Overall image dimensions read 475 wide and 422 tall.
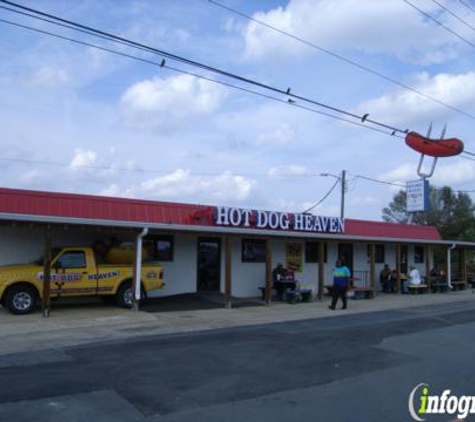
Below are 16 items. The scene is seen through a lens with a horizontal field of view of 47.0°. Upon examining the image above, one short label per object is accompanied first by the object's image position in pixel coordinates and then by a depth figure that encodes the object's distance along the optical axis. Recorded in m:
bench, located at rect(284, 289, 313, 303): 20.09
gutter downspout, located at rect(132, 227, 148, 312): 15.99
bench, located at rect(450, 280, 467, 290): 29.01
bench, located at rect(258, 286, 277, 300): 20.86
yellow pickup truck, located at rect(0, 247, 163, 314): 14.69
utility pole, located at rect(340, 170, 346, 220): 40.03
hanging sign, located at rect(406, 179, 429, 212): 34.06
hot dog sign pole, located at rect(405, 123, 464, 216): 32.66
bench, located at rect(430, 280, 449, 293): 27.21
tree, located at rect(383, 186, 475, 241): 48.34
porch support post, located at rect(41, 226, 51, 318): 14.28
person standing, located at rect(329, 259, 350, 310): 17.75
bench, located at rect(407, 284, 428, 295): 25.36
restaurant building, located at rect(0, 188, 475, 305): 16.73
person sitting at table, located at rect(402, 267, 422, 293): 25.50
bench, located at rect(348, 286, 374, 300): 22.72
